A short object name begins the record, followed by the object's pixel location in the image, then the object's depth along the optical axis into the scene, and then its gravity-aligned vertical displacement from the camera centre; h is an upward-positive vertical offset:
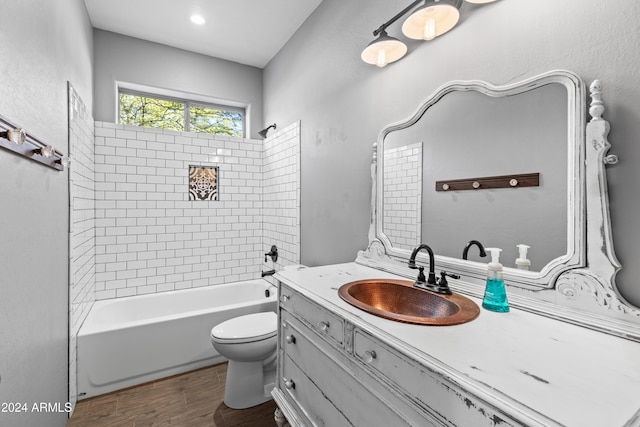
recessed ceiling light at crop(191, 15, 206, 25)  2.52 +1.61
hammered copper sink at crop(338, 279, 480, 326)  0.97 -0.37
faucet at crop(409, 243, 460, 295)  1.23 -0.31
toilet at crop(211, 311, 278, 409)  1.90 -0.97
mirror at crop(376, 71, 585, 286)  1.01 +0.17
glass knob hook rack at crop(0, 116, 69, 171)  1.01 +0.24
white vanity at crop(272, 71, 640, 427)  0.61 -0.36
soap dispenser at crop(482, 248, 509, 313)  1.04 -0.28
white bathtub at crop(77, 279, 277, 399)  2.09 -1.02
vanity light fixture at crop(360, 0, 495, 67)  1.31 +0.87
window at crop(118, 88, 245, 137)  3.04 +1.02
